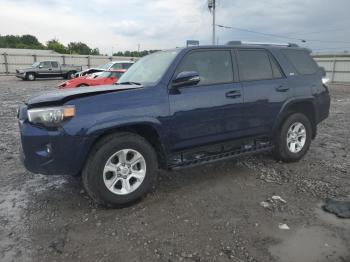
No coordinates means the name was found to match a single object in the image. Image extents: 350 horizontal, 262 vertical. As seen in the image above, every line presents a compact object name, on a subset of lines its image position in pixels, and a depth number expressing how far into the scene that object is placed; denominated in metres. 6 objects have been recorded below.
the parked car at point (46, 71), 26.30
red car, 13.76
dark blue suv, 3.65
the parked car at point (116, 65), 17.36
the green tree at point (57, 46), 72.78
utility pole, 28.86
